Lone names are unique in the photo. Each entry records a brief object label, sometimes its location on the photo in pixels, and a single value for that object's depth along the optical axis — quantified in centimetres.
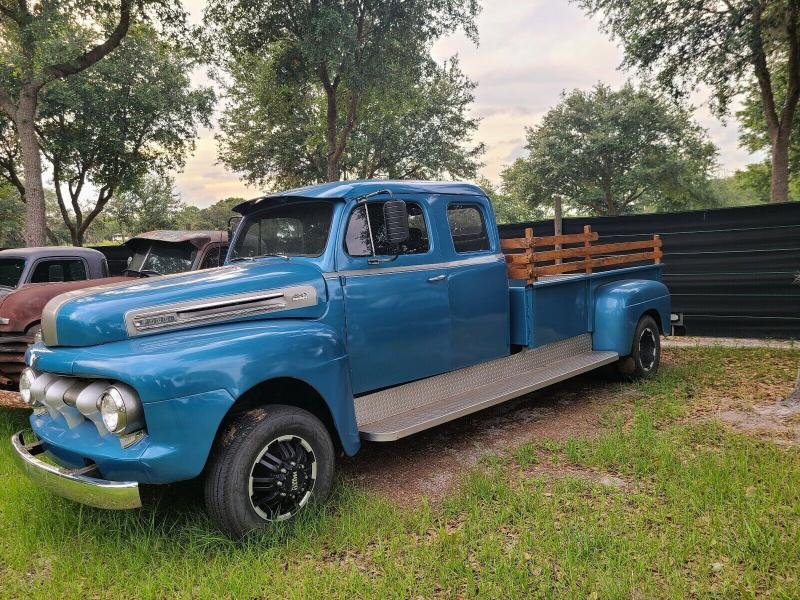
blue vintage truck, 291
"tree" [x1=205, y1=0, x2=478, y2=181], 1357
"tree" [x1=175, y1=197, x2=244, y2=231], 5007
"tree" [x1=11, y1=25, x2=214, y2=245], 1748
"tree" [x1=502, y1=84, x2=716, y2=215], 2859
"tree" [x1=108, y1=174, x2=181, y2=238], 3653
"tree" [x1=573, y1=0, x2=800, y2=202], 1180
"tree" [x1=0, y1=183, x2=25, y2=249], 2928
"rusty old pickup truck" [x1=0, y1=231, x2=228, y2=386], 573
